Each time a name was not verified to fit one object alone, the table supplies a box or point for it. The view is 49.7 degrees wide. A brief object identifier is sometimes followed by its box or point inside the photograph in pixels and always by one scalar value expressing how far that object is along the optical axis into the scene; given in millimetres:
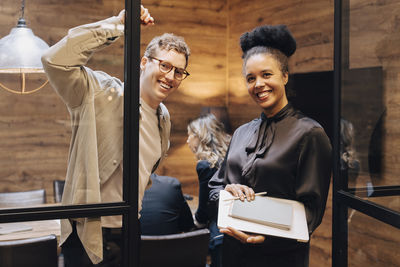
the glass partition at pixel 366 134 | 1350
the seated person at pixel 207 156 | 2590
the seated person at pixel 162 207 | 2406
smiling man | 1315
